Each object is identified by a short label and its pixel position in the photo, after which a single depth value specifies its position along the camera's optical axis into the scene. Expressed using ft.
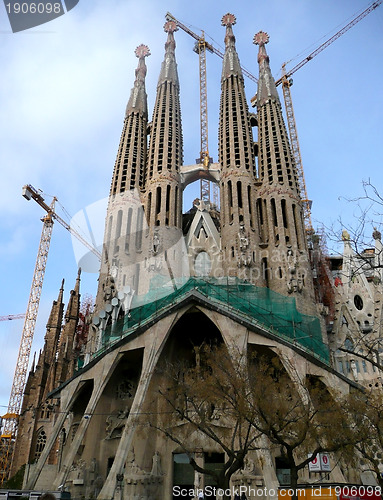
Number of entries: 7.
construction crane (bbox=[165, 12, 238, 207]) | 199.19
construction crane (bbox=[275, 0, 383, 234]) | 195.52
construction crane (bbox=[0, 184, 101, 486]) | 168.86
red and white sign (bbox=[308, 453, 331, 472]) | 51.55
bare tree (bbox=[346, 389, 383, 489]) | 51.34
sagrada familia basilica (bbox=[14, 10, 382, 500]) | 88.53
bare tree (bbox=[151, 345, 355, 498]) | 49.11
